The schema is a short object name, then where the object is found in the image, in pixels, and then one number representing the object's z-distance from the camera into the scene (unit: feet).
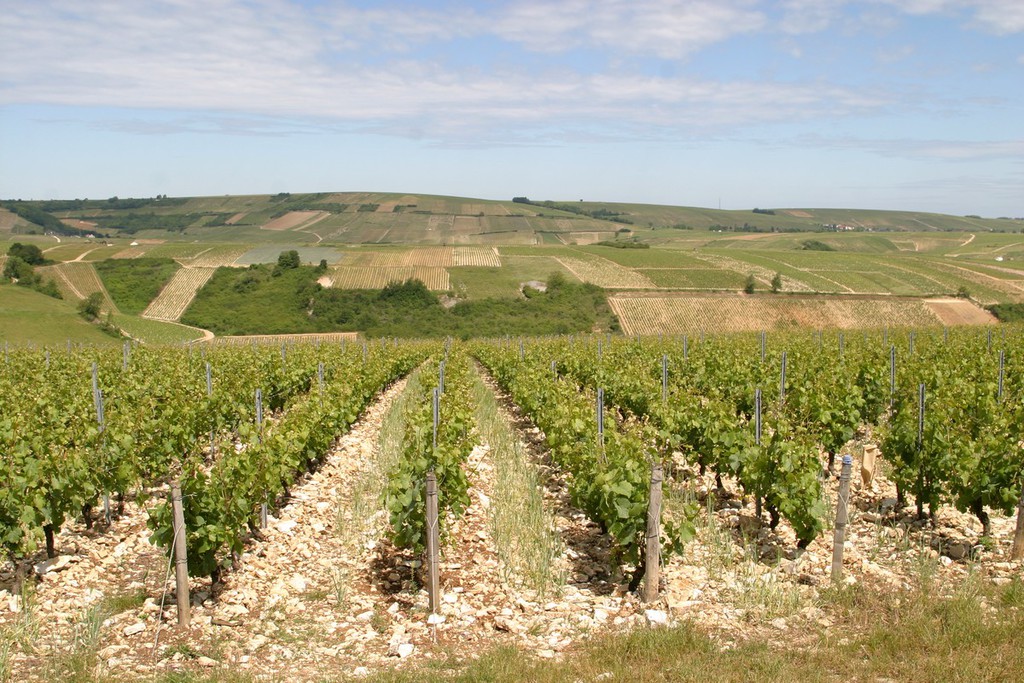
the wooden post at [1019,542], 23.81
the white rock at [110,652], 19.02
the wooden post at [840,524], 22.36
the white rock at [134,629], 20.27
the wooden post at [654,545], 21.84
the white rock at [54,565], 24.47
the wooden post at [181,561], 20.90
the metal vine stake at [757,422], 29.25
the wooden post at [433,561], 21.35
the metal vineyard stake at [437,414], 31.48
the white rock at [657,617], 20.51
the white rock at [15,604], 21.52
